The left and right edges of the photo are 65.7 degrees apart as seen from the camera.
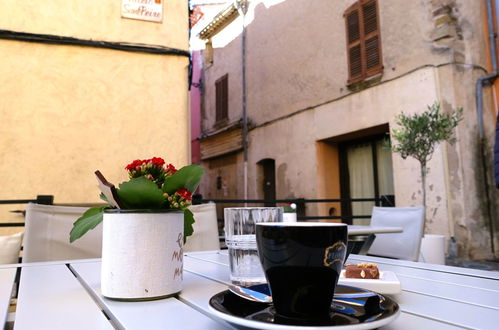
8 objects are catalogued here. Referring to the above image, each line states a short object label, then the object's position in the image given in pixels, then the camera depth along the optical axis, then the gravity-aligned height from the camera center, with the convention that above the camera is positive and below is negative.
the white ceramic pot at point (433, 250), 4.00 -0.44
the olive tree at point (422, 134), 4.84 +0.94
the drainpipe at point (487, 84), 5.63 +1.81
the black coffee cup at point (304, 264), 0.48 -0.07
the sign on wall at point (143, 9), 4.23 +2.23
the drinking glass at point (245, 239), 0.80 -0.06
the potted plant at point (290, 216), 2.14 -0.03
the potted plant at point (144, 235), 0.67 -0.04
